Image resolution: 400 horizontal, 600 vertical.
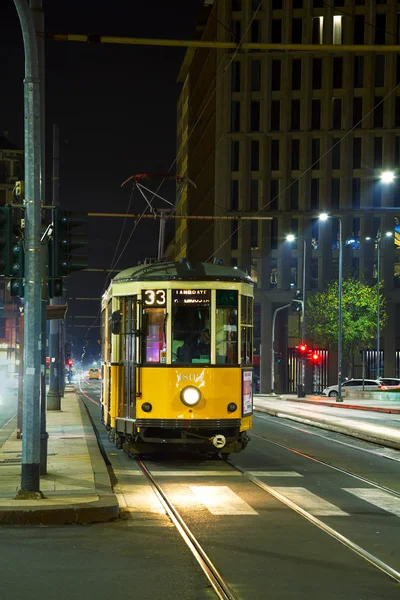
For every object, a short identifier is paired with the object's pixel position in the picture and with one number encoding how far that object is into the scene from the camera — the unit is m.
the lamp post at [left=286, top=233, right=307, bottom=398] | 64.88
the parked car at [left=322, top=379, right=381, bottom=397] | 65.44
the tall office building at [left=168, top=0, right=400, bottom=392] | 80.31
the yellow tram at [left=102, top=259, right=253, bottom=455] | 17.02
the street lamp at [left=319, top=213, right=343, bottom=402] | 52.91
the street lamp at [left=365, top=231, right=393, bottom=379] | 70.03
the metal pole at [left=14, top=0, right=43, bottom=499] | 12.29
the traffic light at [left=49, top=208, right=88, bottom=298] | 13.16
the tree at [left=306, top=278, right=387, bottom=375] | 71.50
